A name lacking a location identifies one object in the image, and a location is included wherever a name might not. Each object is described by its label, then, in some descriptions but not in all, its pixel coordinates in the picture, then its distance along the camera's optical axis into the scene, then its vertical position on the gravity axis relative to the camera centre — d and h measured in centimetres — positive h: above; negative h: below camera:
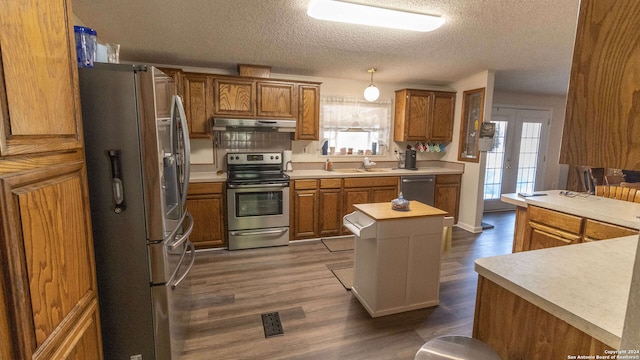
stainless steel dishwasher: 438 -68
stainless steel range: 360 -80
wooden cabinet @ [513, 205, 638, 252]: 215 -68
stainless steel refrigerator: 139 -33
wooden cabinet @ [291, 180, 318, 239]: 390 -92
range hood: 360 +19
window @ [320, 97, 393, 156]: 457 +28
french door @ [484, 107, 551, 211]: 561 -19
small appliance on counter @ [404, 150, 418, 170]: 474 -28
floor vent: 214 -140
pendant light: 366 +61
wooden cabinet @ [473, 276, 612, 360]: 92 -66
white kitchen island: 224 -91
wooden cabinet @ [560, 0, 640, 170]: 54 +11
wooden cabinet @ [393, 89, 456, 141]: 460 +44
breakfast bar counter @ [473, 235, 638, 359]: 89 -51
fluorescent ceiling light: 218 +98
